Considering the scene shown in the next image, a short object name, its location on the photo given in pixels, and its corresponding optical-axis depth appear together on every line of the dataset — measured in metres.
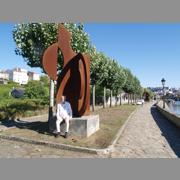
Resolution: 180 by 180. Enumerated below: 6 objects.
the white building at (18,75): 98.94
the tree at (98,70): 17.22
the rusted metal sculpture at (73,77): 7.85
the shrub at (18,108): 10.77
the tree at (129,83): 34.47
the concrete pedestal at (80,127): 6.99
